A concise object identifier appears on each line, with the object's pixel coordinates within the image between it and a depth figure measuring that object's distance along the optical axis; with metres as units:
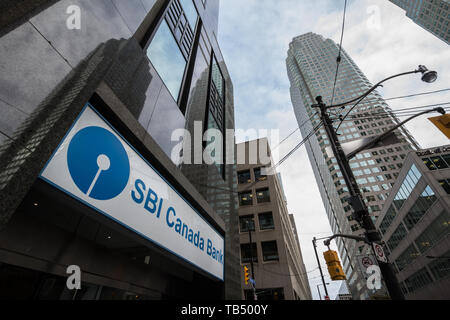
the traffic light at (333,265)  8.86
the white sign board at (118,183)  2.74
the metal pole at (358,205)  5.40
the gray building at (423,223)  29.06
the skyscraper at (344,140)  84.88
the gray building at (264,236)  27.00
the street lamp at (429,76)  7.88
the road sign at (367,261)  7.21
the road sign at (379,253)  5.71
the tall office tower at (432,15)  96.56
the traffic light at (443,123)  6.80
